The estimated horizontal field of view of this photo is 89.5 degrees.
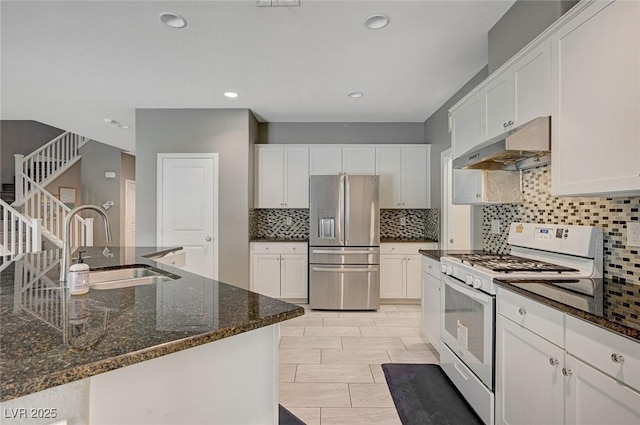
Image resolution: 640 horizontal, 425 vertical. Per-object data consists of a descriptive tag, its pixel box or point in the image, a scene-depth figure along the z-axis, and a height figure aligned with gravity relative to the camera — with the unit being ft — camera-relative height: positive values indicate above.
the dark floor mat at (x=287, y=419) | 5.04 -3.31
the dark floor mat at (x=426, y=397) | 6.65 -4.21
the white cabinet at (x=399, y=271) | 14.47 -2.56
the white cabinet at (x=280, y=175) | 15.20 +1.79
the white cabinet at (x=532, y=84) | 5.68 +2.45
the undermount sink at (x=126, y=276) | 5.84 -1.24
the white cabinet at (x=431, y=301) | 9.09 -2.61
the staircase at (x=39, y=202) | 15.33 +0.57
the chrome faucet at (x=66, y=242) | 4.56 -0.44
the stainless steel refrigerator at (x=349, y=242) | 13.74 -1.22
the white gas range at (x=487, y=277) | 5.75 -1.27
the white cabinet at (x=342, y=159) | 15.19 +2.57
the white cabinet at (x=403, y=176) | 15.21 +1.79
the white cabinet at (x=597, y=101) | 4.19 +1.66
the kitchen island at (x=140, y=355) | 2.30 -1.09
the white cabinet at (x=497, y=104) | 6.77 +2.44
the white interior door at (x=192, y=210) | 13.96 +0.11
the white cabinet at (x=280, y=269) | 14.52 -2.53
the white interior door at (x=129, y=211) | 24.90 +0.08
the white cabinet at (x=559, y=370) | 3.46 -2.01
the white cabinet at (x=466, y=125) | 7.98 +2.38
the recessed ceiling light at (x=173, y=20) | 7.48 +4.57
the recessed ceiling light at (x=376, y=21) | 7.43 +4.55
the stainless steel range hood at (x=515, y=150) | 5.71 +1.27
